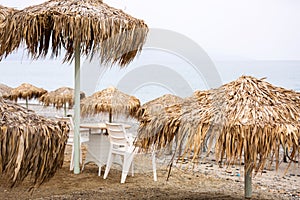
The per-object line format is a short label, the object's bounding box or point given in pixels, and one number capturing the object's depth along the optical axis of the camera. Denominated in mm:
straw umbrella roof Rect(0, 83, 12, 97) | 13694
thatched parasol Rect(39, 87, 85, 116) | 12039
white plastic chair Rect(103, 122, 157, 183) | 5258
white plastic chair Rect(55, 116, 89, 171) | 5929
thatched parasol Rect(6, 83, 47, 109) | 13594
